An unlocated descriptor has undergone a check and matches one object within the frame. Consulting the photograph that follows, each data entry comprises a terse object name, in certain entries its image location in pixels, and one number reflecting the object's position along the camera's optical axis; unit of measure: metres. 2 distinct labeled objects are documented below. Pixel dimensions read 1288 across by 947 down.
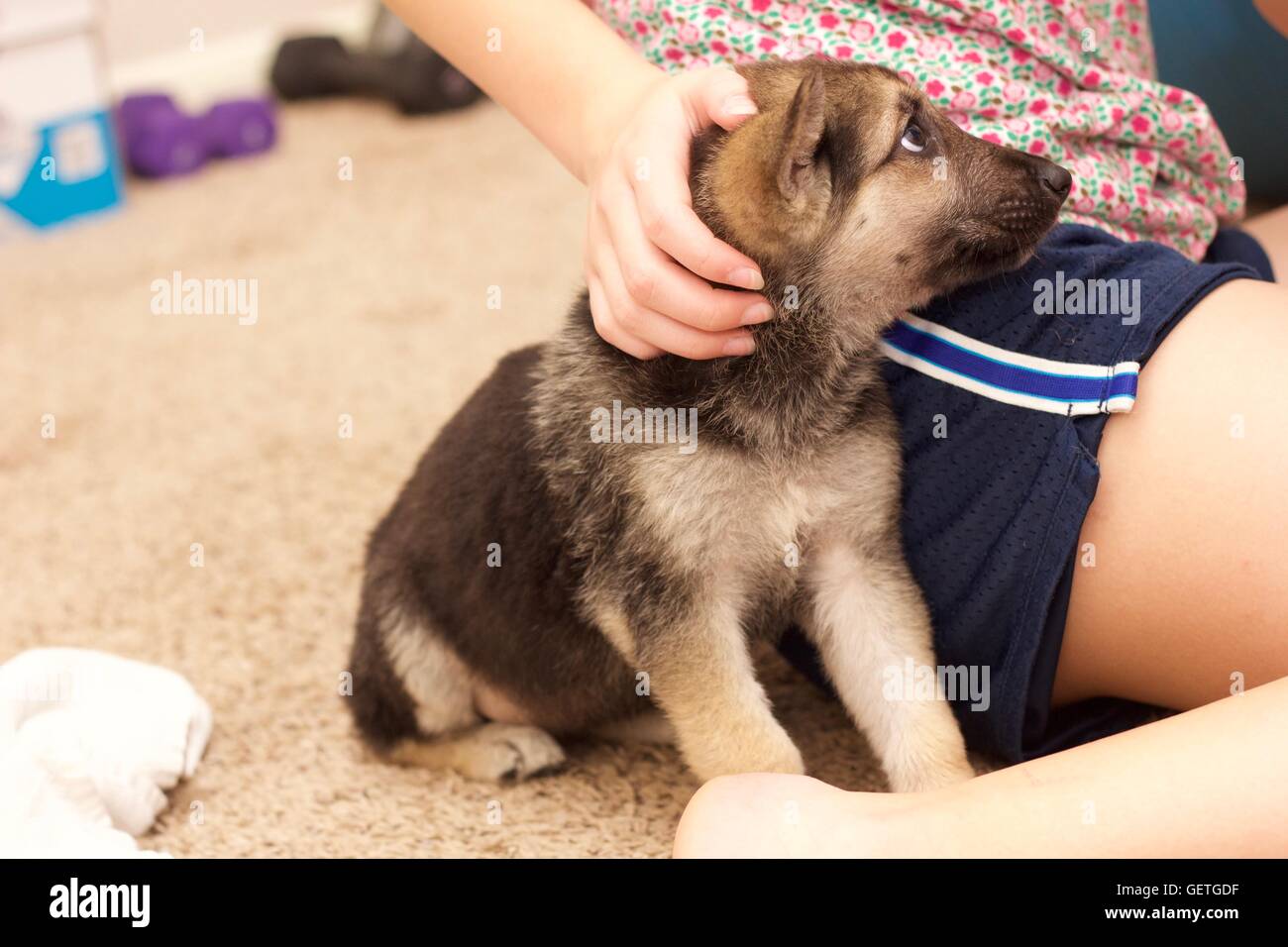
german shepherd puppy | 0.92
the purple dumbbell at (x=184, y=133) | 2.08
